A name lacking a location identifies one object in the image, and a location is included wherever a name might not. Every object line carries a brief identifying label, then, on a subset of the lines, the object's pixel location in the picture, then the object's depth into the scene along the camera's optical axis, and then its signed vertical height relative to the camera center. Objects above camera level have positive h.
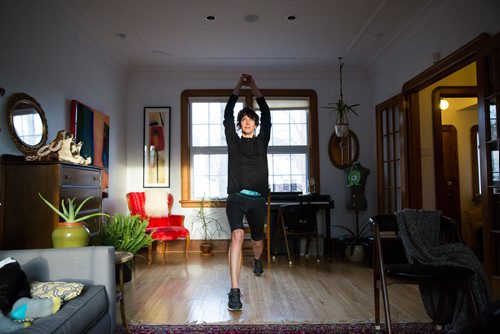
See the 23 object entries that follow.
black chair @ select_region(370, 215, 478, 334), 2.04 -0.50
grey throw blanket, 2.16 -0.44
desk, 5.29 -0.25
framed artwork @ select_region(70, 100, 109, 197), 4.17 +0.62
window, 6.14 +0.66
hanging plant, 5.21 +1.03
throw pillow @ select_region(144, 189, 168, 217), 5.53 -0.29
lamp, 5.86 +1.17
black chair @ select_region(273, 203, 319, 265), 4.83 -0.46
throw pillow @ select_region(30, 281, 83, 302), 1.64 -0.46
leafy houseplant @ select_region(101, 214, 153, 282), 3.27 -0.44
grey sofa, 1.84 -0.43
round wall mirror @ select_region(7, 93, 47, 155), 3.04 +0.53
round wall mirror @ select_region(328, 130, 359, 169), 6.07 +0.49
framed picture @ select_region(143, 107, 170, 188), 5.99 +0.57
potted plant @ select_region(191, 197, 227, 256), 5.93 -0.60
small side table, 2.24 -0.49
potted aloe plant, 2.08 -0.27
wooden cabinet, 2.76 -0.10
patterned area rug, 2.36 -0.91
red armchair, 4.98 -0.54
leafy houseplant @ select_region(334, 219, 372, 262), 5.03 -0.87
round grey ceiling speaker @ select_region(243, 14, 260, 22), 4.28 +1.85
